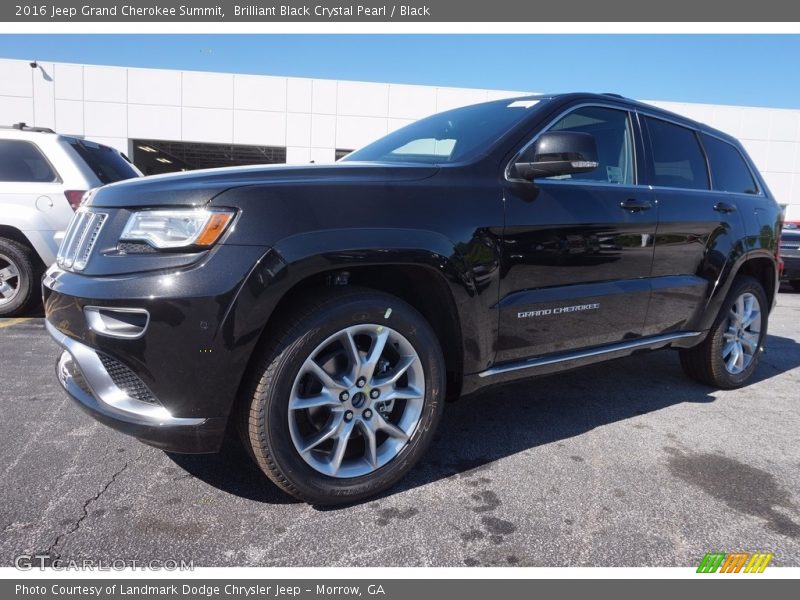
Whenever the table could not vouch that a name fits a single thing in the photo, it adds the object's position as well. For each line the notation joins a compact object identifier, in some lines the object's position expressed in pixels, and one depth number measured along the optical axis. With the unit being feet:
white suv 17.60
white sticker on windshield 9.73
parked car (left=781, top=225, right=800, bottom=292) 34.37
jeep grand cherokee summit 6.27
